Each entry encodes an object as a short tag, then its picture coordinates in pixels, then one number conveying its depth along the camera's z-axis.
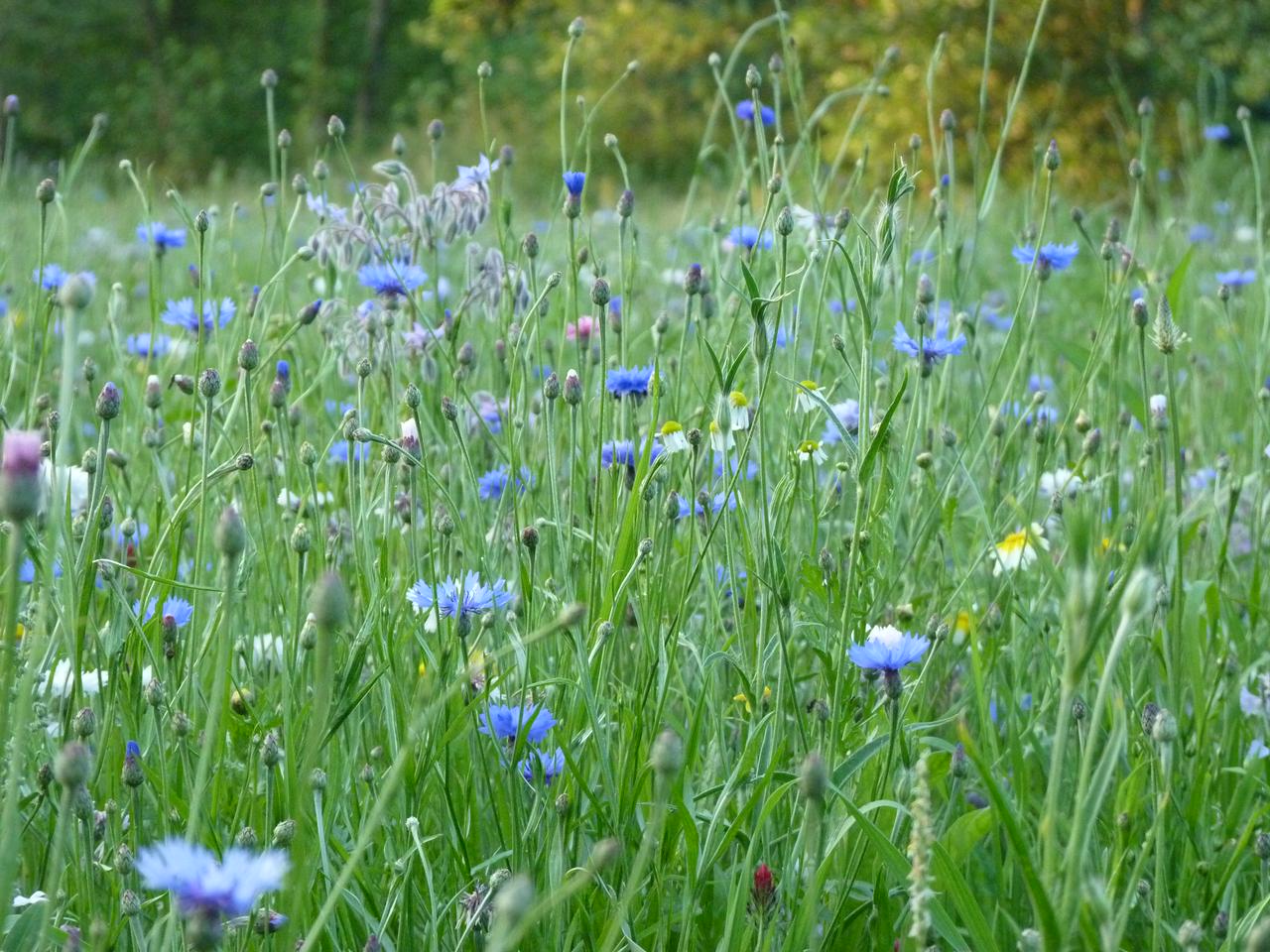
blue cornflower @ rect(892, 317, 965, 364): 1.80
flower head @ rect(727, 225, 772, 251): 2.11
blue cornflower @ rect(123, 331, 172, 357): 2.22
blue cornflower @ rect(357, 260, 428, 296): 1.92
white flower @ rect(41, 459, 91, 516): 1.80
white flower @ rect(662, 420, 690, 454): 1.75
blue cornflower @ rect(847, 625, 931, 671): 1.59
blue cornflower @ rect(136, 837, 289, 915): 1.37
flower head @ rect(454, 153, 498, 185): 2.03
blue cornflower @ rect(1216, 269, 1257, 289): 2.76
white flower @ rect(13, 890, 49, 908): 1.50
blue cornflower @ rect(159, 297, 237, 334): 1.98
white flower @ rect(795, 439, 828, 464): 1.76
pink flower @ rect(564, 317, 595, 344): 2.01
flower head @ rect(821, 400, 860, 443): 1.90
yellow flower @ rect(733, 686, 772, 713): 1.66
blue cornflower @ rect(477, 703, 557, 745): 1.59
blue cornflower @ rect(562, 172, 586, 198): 1.86
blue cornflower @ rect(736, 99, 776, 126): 2.27
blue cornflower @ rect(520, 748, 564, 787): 1.60
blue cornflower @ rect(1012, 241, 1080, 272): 1.97
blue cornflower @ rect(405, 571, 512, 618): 1.63
